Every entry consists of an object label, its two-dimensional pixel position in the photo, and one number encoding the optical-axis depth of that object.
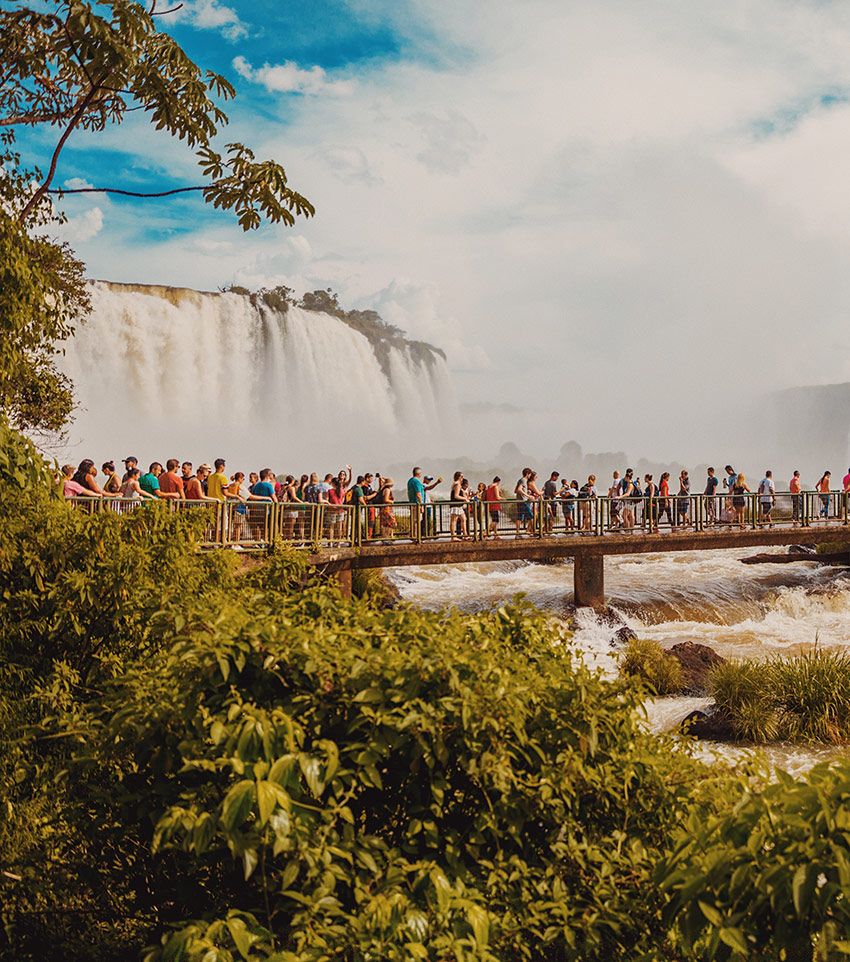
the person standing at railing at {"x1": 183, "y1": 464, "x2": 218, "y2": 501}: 15.39
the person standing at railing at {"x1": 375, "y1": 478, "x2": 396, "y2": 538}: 20.03
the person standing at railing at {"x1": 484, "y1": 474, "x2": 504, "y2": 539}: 21.30
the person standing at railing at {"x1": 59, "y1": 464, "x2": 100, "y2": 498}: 13.28
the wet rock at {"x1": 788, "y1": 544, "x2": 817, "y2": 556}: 30.27
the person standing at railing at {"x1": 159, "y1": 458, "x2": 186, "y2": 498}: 14.70
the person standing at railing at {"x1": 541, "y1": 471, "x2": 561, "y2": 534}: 21.97
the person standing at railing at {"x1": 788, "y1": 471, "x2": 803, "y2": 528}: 25.23
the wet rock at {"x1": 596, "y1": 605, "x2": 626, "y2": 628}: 20.95
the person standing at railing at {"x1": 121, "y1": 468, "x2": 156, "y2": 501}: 14.16
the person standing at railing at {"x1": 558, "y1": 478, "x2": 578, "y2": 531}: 22.37
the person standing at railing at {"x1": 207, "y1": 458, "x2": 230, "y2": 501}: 15.97
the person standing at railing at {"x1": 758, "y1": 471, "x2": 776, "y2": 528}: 24.61
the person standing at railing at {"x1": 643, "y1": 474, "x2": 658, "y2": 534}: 23.31
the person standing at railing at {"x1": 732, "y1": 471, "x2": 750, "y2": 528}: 24.53
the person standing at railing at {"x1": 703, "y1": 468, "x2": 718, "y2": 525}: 23.98
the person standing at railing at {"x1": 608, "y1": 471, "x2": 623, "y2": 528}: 23.00
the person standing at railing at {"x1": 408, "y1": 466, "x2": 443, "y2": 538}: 19.91
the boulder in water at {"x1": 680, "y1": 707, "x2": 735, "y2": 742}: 12.83
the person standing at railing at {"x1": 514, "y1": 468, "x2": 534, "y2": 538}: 22.05
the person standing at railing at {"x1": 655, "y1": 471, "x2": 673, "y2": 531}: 23.61
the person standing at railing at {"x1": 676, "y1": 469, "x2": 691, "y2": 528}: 23.80
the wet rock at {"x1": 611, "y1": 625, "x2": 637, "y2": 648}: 19.33
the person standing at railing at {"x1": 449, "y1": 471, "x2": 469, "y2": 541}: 21.06
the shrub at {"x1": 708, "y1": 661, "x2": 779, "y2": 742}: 12.57
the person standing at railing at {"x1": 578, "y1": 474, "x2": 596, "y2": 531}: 22.52
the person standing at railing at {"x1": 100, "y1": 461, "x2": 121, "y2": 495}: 15.13
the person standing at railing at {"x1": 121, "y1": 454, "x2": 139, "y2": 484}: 14.88
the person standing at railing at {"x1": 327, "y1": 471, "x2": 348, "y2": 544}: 18.67
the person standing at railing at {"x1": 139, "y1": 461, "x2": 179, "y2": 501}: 14.86
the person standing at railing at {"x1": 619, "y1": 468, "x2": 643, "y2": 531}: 23.16
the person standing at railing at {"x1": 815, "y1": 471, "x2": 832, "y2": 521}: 25.92
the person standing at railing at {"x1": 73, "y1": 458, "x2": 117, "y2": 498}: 13.68
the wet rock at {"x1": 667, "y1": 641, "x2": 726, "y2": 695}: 15.41
